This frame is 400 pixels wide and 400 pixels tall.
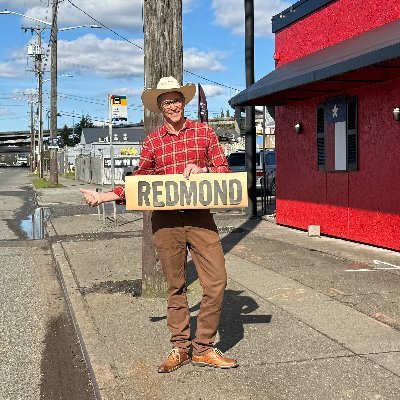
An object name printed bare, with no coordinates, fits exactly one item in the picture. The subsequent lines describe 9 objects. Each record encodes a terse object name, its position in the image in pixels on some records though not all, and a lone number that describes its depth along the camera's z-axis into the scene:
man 4.67
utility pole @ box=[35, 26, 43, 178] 51.75
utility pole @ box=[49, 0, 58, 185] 35.00
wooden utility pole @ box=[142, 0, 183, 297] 7.24
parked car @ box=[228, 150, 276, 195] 23.62
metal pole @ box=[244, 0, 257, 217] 16.03
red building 9.94
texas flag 11.54
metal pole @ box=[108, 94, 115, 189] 14.21
